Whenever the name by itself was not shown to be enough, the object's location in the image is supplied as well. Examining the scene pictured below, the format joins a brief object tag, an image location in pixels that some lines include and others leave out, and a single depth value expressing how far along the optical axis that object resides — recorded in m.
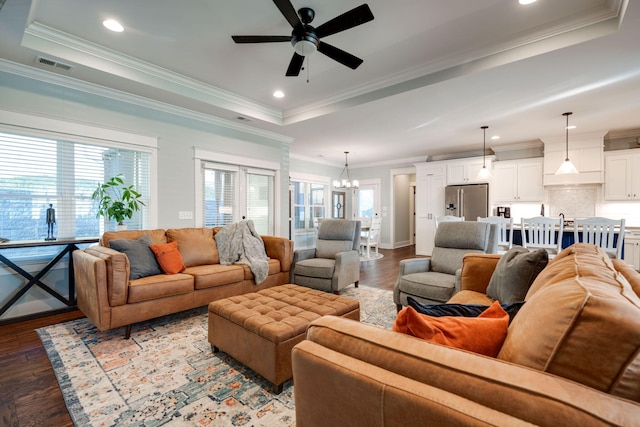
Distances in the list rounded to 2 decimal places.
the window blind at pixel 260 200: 5.14
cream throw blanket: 3.58
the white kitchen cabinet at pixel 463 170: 6.41
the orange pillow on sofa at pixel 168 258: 3.04
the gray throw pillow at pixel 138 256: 2.82
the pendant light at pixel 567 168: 4.23
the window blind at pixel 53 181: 2.92
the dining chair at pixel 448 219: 5.00
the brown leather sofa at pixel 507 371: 0.59
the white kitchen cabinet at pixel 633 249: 4.55
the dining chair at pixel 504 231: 4.27
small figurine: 3.03
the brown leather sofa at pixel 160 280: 2.46
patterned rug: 1.62
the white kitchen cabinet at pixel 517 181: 5.76
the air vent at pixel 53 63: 2.77
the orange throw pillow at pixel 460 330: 0.87
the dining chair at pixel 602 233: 3.48
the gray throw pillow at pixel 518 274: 1.69
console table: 2.82
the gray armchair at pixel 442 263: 2.73
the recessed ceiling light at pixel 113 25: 2.51
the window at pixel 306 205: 7.37
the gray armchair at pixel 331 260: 3.69
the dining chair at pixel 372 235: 6.61
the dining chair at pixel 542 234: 3.92
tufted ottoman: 1.78
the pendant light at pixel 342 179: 8.42
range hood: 5.10
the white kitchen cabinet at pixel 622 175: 4.86
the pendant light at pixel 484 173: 5.05
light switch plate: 4.13
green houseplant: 3.32
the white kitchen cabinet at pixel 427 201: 6.96
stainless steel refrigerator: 6.23
